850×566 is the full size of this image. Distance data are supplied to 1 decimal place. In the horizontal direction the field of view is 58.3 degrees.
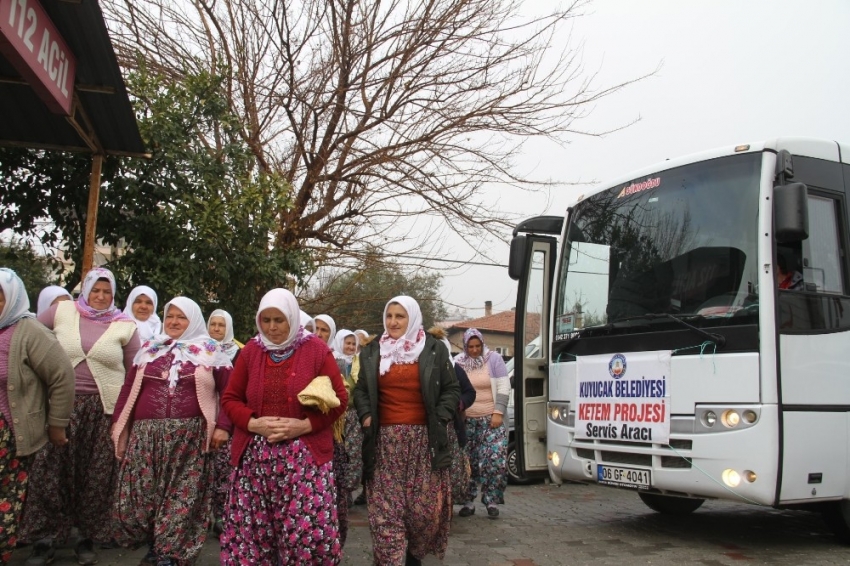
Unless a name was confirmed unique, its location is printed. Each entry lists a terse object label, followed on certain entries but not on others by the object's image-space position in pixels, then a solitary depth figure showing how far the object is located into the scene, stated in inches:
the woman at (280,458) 161.3
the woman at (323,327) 314.5
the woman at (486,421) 316.8
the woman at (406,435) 197.3
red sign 178.4
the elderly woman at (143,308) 251.3
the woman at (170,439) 185.8
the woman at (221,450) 230.1
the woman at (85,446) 208.1
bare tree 454.0
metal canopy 211.8
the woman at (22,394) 165.5
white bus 208.7
